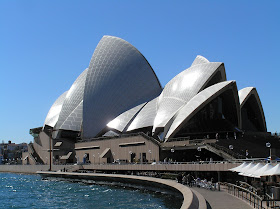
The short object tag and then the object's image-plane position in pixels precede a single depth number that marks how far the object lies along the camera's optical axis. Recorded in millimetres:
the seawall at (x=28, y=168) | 56962
